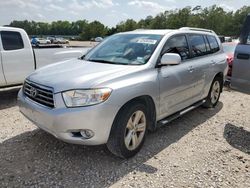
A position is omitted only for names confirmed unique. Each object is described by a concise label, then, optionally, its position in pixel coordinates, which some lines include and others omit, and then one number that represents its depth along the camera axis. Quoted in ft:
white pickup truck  14.17
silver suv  7.39
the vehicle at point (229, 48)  20.29
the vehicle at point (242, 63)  11.16
